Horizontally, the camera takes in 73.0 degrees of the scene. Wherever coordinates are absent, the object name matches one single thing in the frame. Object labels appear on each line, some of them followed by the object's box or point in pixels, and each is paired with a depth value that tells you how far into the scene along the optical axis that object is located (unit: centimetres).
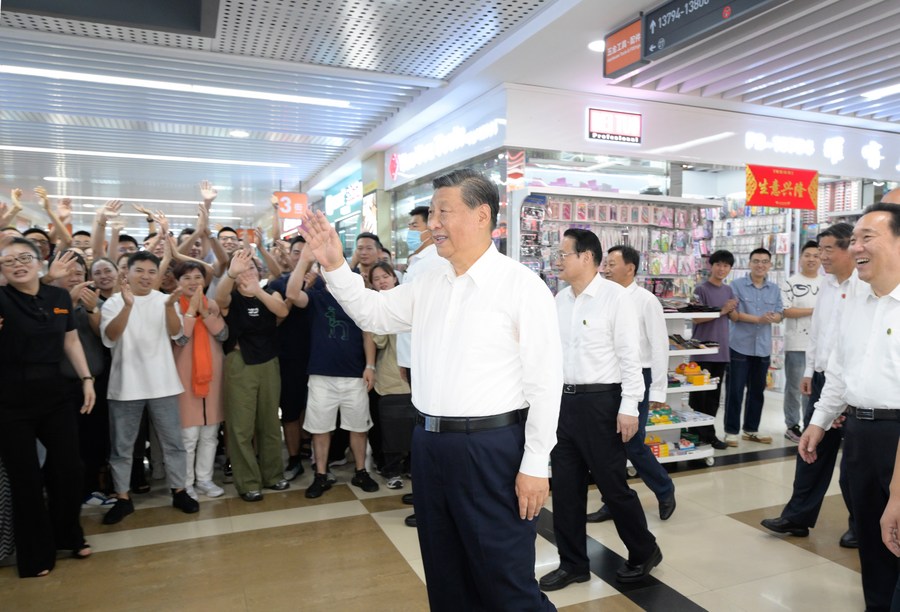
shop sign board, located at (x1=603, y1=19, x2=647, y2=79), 449
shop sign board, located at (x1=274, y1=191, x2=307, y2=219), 1211
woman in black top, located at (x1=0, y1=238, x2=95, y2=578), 308
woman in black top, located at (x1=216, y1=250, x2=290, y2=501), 425
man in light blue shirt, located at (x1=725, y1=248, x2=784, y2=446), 581
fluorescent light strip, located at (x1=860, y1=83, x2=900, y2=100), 651
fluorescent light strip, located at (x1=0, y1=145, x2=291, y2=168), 974
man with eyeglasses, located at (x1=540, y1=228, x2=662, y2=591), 288
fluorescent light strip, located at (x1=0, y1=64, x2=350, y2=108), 603
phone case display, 577
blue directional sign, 352
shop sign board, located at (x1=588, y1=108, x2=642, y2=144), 643
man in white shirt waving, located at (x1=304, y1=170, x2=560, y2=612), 186
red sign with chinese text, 708
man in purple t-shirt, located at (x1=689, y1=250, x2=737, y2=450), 564
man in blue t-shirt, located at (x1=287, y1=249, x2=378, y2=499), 438
